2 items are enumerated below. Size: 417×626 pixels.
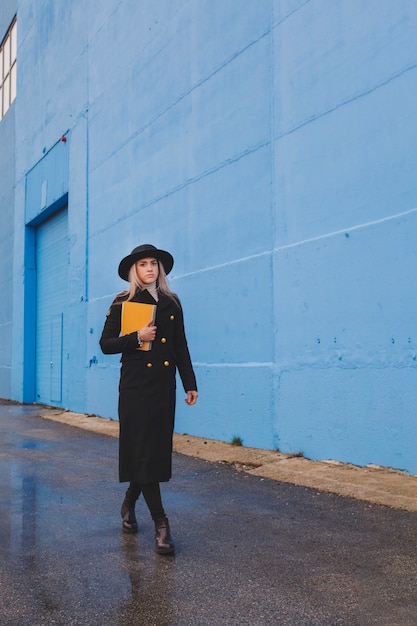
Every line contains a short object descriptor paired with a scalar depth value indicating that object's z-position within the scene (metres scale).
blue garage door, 15.96
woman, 4.10
